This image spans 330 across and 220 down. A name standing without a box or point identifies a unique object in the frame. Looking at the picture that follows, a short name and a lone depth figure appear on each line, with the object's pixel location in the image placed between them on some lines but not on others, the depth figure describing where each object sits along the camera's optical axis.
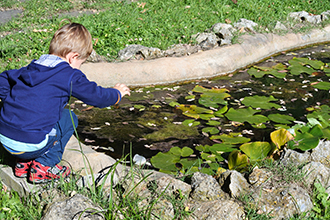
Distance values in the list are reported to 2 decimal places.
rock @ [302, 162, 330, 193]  2.24
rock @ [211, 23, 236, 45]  5.58
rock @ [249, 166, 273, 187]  2.19
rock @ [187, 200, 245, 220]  1.94
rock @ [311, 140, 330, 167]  2.48
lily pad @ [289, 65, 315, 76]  5.28
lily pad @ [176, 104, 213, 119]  3.86
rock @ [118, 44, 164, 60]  4.88
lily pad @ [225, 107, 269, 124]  3.72
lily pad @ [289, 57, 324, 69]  5.59
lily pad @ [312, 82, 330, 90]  4.69
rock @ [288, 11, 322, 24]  7.12
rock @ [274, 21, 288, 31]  6.42
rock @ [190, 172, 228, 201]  2.08
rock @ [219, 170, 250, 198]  2.11
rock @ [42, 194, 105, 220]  1.83
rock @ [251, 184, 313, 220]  1.99
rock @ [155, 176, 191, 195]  2.09
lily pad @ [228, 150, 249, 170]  2.63
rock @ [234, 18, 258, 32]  6.07
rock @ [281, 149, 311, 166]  2.39
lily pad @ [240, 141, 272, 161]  2.79
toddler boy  2.06
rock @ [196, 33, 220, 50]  5.44
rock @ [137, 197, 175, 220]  1.94
